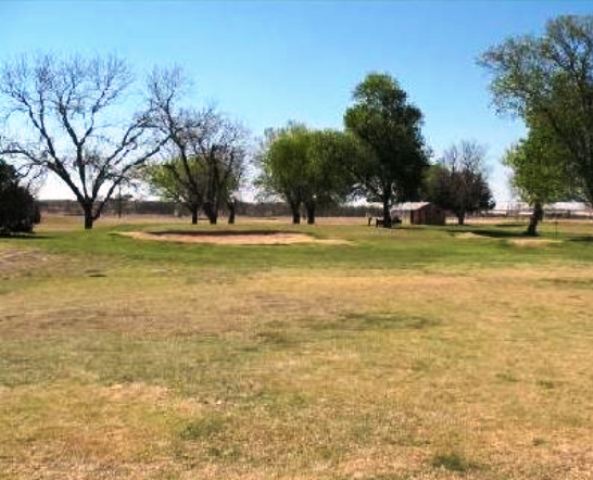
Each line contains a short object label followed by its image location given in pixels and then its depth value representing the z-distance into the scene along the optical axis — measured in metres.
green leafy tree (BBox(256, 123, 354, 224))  68.69
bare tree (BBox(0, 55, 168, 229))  55.53
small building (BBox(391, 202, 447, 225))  88.94
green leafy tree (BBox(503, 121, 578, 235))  43.44
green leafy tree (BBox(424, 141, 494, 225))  107.44
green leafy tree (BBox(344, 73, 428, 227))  63.28
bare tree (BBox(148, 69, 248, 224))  62.41
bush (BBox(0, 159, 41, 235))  36.91
